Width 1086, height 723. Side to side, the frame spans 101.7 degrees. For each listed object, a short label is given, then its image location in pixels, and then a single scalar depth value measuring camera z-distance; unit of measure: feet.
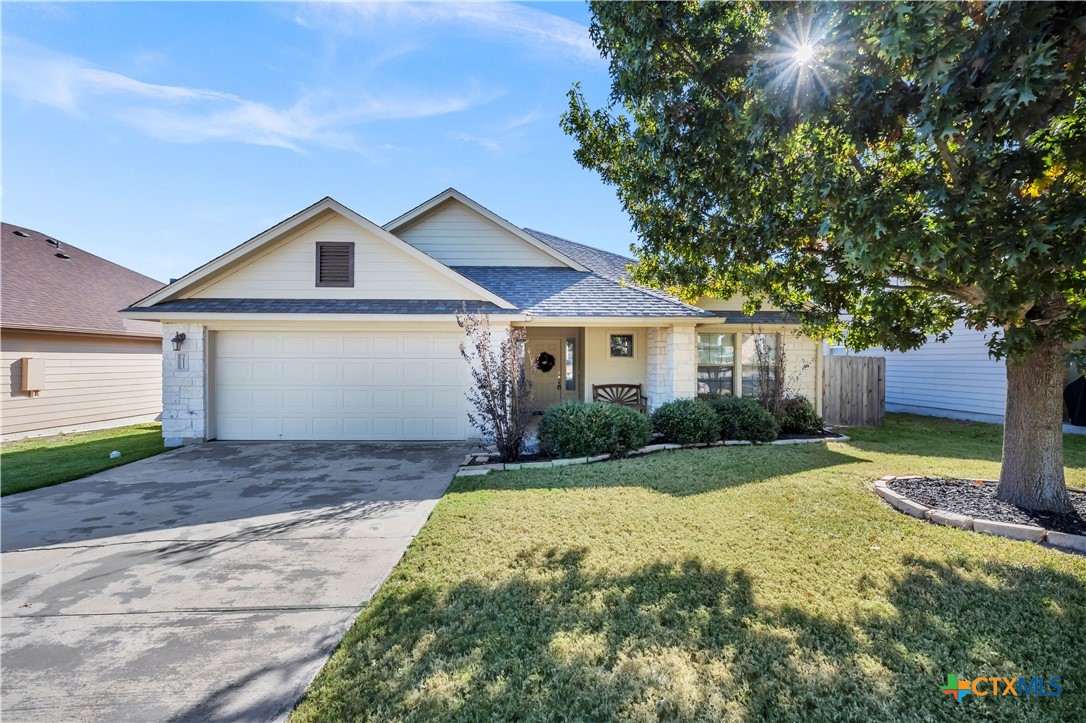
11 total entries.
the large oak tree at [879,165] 10.44
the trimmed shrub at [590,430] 26.07
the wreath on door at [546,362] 47.06
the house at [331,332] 30.83
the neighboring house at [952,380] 40.65
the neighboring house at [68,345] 34.37
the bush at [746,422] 30.58
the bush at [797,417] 33.58
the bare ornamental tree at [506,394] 25.52
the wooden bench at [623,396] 40.22
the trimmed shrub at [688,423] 29.19
